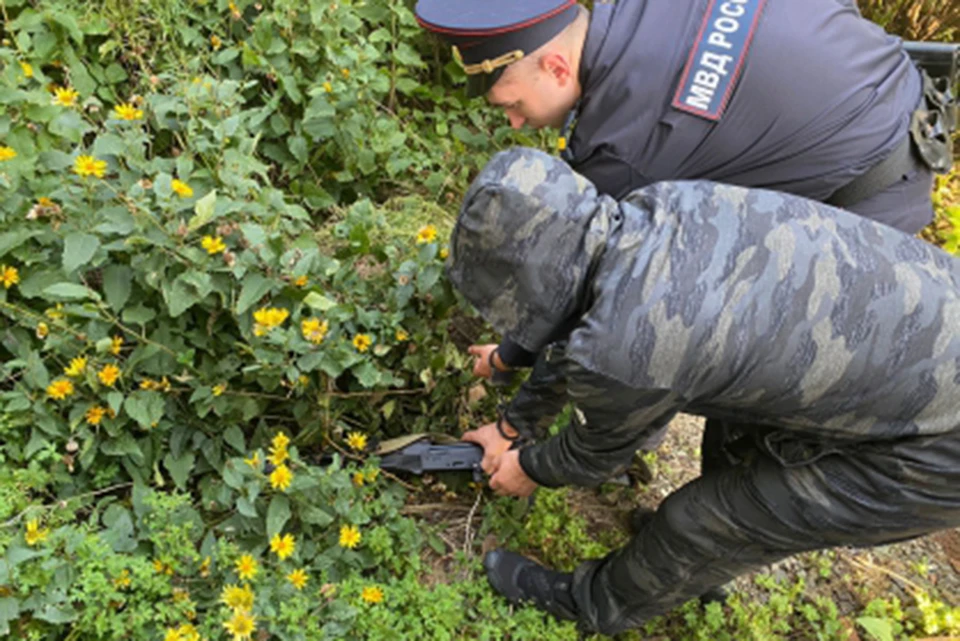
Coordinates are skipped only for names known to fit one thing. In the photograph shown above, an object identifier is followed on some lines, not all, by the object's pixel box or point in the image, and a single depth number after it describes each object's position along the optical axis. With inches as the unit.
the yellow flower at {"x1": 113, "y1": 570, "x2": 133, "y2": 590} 68.2
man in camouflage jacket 54.7
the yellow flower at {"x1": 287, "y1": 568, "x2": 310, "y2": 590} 71.3
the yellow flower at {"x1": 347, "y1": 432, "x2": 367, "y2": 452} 84.3
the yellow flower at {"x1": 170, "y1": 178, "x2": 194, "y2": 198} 70.3
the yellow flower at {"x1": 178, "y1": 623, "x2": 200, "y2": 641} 64.5
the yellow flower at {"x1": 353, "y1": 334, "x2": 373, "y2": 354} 81.2
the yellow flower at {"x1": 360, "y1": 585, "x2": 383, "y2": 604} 76.2
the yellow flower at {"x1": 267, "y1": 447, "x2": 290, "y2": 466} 72.3
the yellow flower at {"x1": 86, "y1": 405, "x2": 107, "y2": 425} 78.7
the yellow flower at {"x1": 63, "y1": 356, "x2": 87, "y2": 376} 74.7
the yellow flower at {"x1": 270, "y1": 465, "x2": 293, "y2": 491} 71.3
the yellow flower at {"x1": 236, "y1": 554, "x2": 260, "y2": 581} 69.4
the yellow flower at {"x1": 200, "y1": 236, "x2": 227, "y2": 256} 72.1
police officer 70.2
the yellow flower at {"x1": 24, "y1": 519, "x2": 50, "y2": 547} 65.6
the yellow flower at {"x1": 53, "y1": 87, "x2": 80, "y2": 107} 73.0
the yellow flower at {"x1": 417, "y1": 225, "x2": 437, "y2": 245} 83.5
